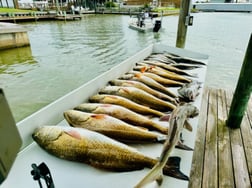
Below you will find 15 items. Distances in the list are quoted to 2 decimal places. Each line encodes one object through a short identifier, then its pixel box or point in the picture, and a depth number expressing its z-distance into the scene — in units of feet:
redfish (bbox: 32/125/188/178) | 4.94
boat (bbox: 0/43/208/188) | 4.66
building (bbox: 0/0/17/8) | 102.56
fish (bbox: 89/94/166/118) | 7.41
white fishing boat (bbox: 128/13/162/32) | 56.35
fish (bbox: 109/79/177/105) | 8.65
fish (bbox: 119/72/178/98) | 9.36
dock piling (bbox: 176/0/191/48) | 19.22
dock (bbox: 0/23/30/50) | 35.75
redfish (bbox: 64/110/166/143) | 5.87
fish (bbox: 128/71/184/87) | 10.59
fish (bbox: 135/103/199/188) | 4.23
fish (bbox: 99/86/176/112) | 7.92
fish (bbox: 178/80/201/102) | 8.83
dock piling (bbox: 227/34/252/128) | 8.68
